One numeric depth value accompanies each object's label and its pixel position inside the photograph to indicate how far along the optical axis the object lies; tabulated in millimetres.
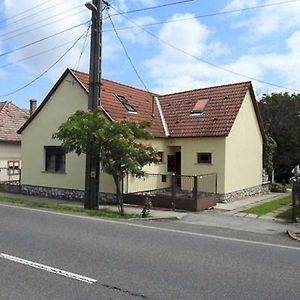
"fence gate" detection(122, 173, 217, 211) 13101
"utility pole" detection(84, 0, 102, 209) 12600
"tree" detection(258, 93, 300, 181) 29925
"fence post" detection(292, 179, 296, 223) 10625
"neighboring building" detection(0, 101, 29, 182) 23269
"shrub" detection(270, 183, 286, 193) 22350
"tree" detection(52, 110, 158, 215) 11687
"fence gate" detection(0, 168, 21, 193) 18798
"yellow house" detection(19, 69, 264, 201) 16196
